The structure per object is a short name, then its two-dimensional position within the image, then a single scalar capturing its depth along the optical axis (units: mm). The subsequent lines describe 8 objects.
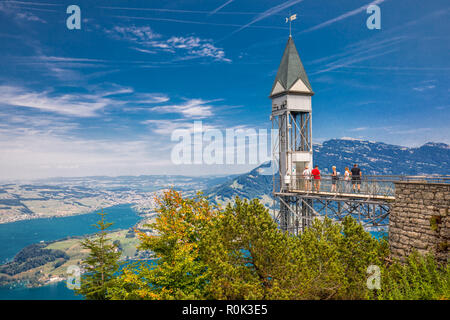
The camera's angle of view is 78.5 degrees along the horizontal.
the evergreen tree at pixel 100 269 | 27469
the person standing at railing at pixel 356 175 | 19331
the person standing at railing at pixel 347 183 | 20419
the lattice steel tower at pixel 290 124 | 27734
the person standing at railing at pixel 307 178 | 24300
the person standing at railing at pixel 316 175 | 22919
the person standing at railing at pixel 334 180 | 20784
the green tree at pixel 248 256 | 11148
